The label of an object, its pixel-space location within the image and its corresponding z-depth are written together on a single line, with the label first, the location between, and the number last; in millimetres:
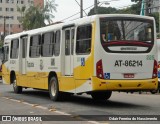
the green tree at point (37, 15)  68438
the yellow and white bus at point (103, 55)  15070
